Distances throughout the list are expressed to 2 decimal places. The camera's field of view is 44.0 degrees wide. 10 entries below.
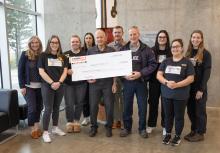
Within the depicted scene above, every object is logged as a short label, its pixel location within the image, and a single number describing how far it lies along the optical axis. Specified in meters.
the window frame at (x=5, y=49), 4.94
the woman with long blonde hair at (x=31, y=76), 3.80
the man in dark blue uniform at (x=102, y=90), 3.81
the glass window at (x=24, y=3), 5.31
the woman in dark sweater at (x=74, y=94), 3.96
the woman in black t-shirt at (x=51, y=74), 3.68
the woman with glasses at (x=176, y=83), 3.34
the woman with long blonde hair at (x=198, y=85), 3.44
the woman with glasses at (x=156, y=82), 3.73
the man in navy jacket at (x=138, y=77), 3.67
